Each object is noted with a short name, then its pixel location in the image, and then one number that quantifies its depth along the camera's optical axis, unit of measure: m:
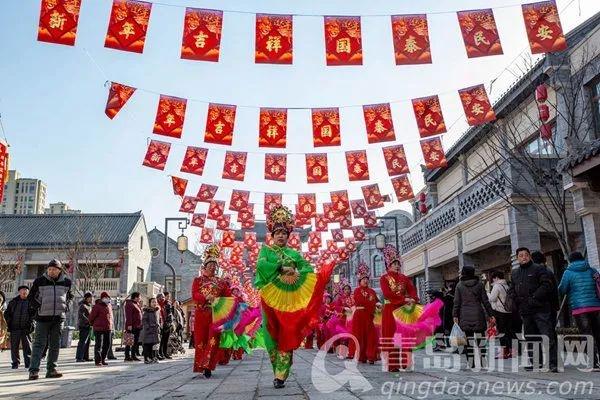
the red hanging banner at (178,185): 21.75
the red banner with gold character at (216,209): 25.00
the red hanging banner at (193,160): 18.30
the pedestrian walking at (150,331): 14.81
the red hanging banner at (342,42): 11.55
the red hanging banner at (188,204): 23.73
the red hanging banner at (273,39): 11.26
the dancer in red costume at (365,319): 12.07
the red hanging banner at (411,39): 11.59
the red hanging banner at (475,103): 14.72
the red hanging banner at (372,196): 22.95
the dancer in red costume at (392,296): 10.30
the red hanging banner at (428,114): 15.26
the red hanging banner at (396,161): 18.31
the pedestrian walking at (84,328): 16.01
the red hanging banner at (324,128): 15.59
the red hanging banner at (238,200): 23.88
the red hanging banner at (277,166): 18.95
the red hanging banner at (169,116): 14.74
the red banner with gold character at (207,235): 30.17
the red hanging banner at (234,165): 18.67
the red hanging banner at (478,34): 11.57
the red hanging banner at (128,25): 10.64
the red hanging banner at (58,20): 10.34
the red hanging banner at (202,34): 11.08
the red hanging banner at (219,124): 15.11
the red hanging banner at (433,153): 17.81
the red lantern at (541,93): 15.86
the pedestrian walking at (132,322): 16.41
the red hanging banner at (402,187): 21.28
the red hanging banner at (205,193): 22.91
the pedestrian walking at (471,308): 10.11
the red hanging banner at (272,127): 15.32
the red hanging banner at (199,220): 26.67
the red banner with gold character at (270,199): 24.30
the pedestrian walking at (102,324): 14.50
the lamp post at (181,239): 24.75
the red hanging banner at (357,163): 18.83
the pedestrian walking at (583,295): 9.45
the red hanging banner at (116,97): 13.77
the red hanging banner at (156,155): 17.95
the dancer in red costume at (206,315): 9.57
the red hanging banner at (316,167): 19.02
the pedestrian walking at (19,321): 14.72
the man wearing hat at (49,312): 9.92
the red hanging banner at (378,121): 15.38
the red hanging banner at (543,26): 11.48
